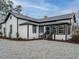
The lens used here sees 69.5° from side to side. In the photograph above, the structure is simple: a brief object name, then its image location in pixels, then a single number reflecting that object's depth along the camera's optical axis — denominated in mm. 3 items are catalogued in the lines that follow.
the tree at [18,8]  26798
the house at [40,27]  10136
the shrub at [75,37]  8751
